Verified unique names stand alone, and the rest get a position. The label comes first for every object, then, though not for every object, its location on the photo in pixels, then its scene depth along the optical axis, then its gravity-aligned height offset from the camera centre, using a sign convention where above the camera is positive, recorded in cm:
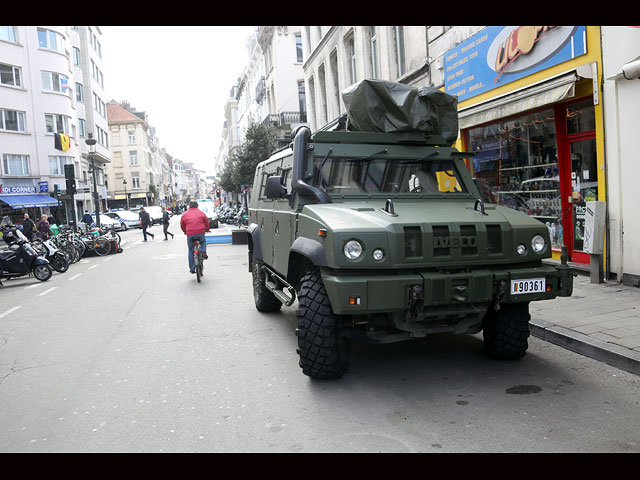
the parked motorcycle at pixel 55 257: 1491 -92
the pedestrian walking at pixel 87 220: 2645 +12
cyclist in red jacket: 1148 -25
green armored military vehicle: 413 -37
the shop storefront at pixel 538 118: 867 +149
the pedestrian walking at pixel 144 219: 2620 -5
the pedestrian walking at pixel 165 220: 2578 -14
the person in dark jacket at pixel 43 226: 2143 -5
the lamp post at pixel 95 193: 2628 +148
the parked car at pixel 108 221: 3581 -2
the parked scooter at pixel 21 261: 1361 -91
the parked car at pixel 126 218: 4047 +15
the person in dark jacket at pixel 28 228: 2159 -8
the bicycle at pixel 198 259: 1138 -94
